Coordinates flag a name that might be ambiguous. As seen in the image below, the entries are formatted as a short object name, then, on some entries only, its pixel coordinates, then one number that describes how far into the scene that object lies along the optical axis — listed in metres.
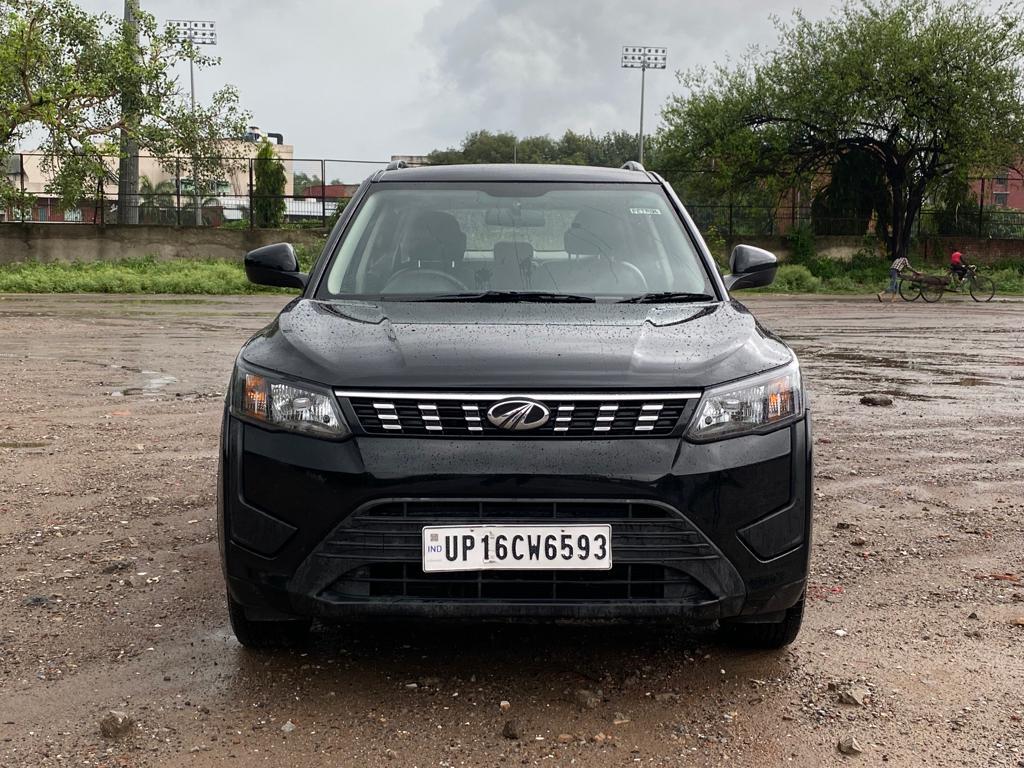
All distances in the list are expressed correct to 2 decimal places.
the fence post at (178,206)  32.34
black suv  3.14
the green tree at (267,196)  33.56
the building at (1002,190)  36.75
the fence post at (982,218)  37.34
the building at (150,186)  29.70
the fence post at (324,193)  33.22
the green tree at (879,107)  32.19
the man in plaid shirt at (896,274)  27.48
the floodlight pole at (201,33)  63.25
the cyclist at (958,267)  29.20
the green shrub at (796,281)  31.47
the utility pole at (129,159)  29.67
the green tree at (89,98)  24.64
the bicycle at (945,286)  27.44
